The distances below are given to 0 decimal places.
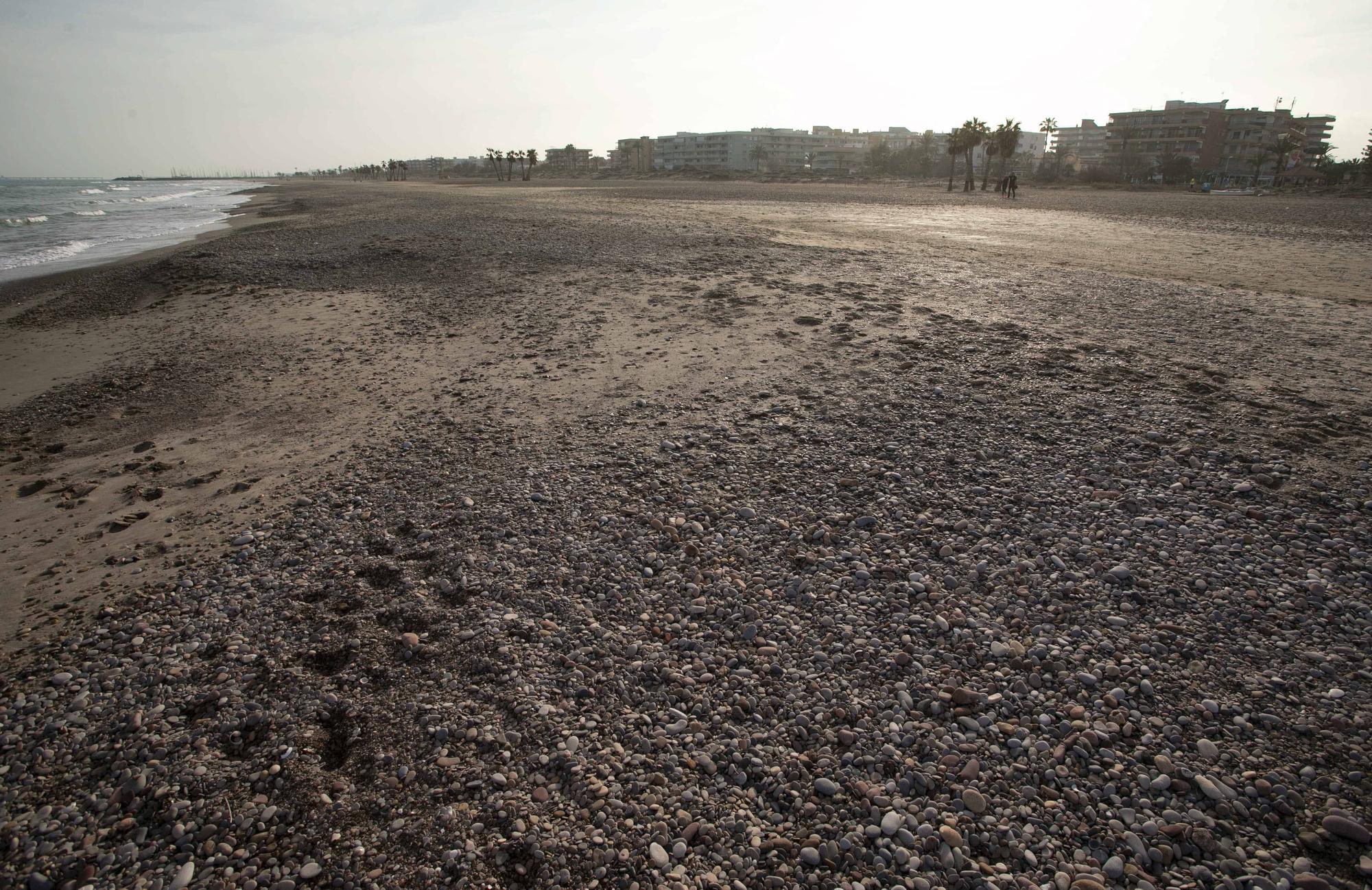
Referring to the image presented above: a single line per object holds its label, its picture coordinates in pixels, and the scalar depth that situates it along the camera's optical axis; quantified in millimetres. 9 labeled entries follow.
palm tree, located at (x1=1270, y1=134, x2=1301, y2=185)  80500
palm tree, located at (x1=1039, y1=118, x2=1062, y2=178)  107188
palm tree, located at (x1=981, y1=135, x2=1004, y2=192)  67688
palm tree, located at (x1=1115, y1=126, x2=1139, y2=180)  107125
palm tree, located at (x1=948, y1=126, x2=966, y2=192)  68812
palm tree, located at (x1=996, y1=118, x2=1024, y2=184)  66312
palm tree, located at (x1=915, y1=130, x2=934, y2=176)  120188
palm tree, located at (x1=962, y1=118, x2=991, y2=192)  68250
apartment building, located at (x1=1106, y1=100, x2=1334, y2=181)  103875
